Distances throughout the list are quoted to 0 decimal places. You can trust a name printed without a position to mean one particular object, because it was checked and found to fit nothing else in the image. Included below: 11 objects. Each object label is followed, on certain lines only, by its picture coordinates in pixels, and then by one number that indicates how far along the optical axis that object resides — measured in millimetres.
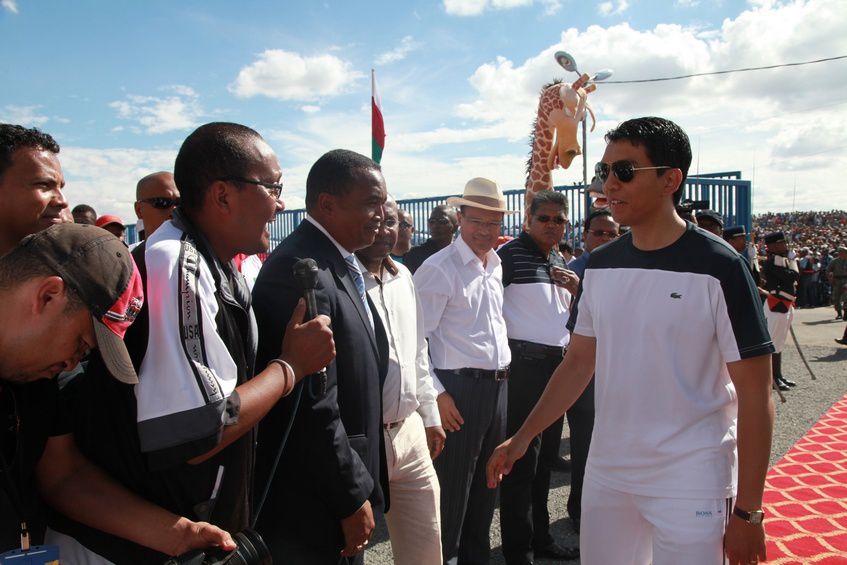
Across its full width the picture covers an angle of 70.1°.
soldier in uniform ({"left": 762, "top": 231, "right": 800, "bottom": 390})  8367
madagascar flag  7297
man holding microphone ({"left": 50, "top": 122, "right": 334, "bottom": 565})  1446
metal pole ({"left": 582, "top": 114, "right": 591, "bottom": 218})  13970
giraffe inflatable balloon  8898
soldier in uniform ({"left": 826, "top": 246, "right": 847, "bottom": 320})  16453
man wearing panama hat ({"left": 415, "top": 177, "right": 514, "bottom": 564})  3553
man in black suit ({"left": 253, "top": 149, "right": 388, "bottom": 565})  1912
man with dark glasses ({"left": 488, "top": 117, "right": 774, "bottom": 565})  2021
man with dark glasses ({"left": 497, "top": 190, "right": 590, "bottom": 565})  4047
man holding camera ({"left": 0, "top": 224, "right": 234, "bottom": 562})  1311
